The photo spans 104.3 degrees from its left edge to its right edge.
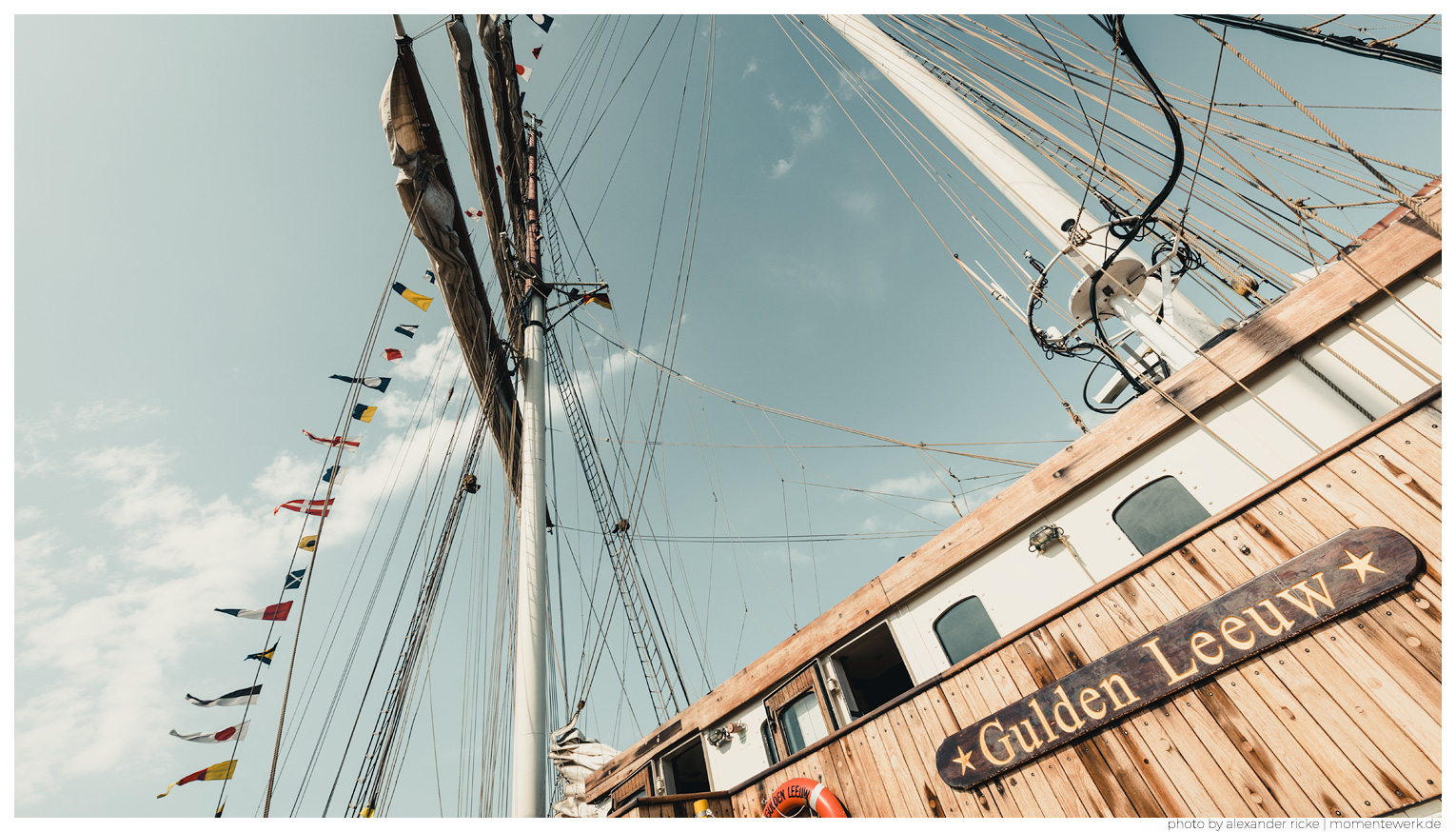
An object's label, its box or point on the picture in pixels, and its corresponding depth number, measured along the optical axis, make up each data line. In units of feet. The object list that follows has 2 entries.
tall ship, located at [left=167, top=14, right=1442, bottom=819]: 9.90
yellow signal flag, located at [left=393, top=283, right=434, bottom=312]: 35.83
